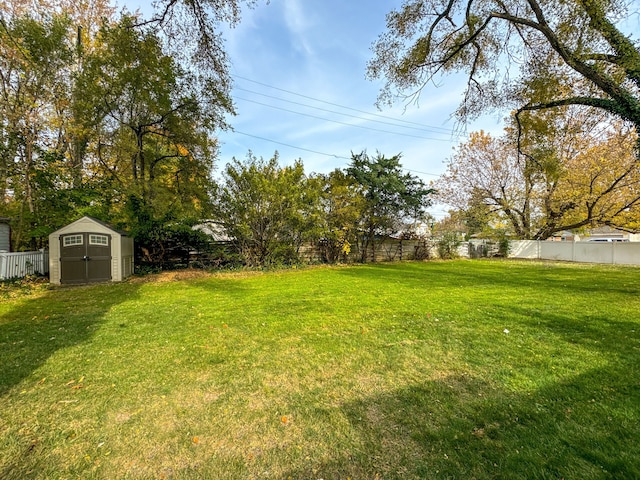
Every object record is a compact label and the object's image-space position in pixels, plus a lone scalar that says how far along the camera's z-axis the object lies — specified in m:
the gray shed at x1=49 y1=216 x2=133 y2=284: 8.44
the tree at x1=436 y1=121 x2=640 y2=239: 7.61
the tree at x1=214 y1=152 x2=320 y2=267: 10.95
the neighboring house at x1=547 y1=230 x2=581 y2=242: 26.20
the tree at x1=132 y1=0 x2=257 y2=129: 4.45
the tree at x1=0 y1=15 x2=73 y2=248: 9.20
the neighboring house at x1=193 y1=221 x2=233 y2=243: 11.62
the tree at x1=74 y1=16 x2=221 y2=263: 10.12
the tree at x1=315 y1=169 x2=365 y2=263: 13.12
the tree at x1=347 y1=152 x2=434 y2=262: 14.25
